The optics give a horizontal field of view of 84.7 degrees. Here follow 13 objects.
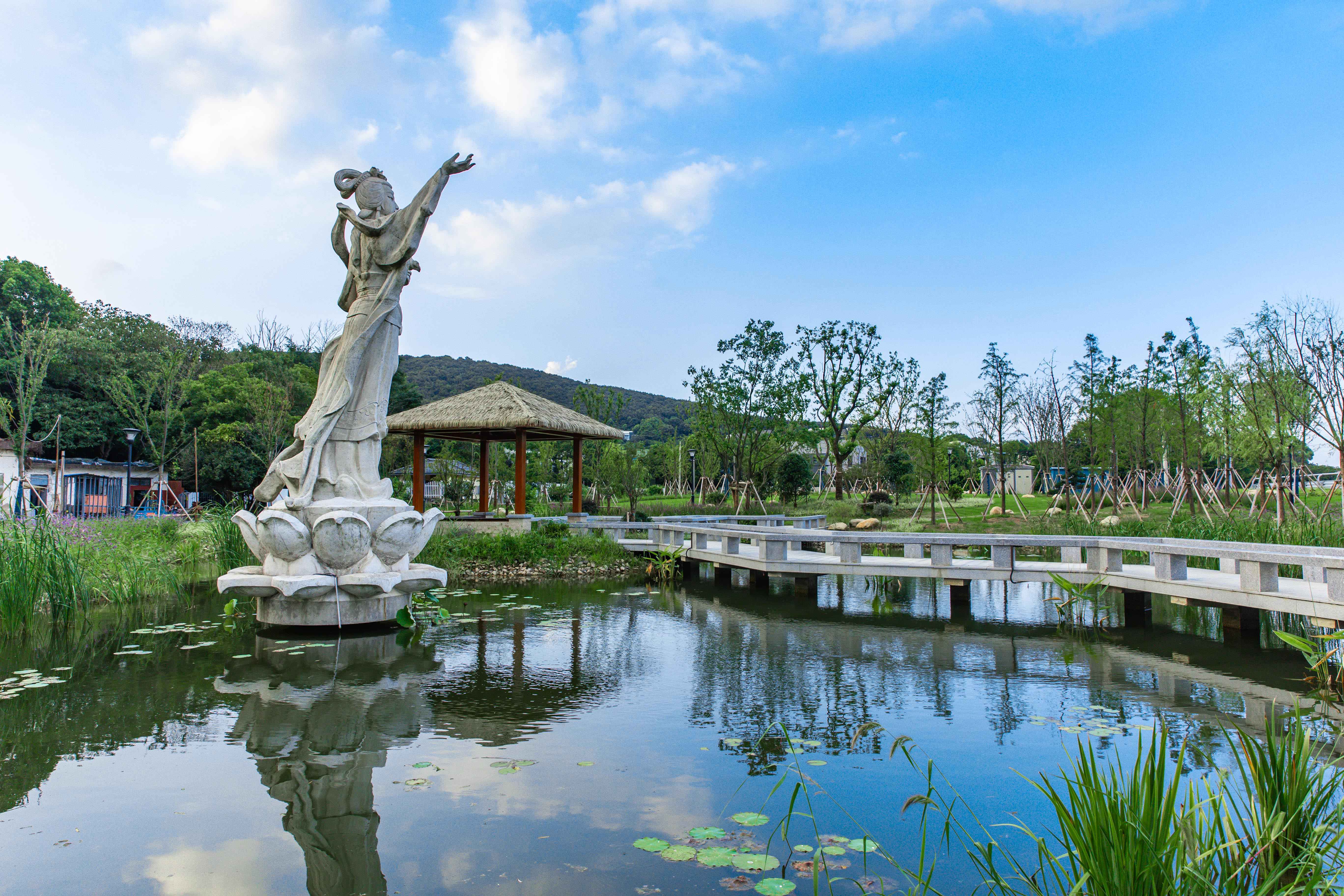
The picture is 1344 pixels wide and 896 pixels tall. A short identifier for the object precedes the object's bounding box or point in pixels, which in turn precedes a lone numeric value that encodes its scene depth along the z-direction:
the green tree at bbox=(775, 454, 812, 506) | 26.62
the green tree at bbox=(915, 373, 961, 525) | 21.70
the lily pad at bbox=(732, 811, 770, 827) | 3.09
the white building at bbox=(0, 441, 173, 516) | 21.47
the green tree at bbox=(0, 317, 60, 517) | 16.58
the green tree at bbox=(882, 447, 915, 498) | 27.39
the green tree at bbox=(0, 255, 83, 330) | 27.62
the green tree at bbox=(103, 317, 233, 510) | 24.30
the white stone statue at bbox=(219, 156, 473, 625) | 6.67
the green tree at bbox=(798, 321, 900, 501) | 26.84
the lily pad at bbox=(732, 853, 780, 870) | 2.74
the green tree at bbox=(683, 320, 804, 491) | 22.38
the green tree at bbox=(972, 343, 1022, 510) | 23.69
